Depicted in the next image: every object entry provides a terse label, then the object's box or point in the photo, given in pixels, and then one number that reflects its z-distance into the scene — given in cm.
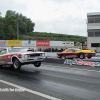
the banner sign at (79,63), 1174
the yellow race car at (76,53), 1713
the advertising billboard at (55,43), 3956
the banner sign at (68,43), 4028
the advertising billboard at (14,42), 3862
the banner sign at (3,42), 3799
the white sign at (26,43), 3878
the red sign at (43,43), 3991
